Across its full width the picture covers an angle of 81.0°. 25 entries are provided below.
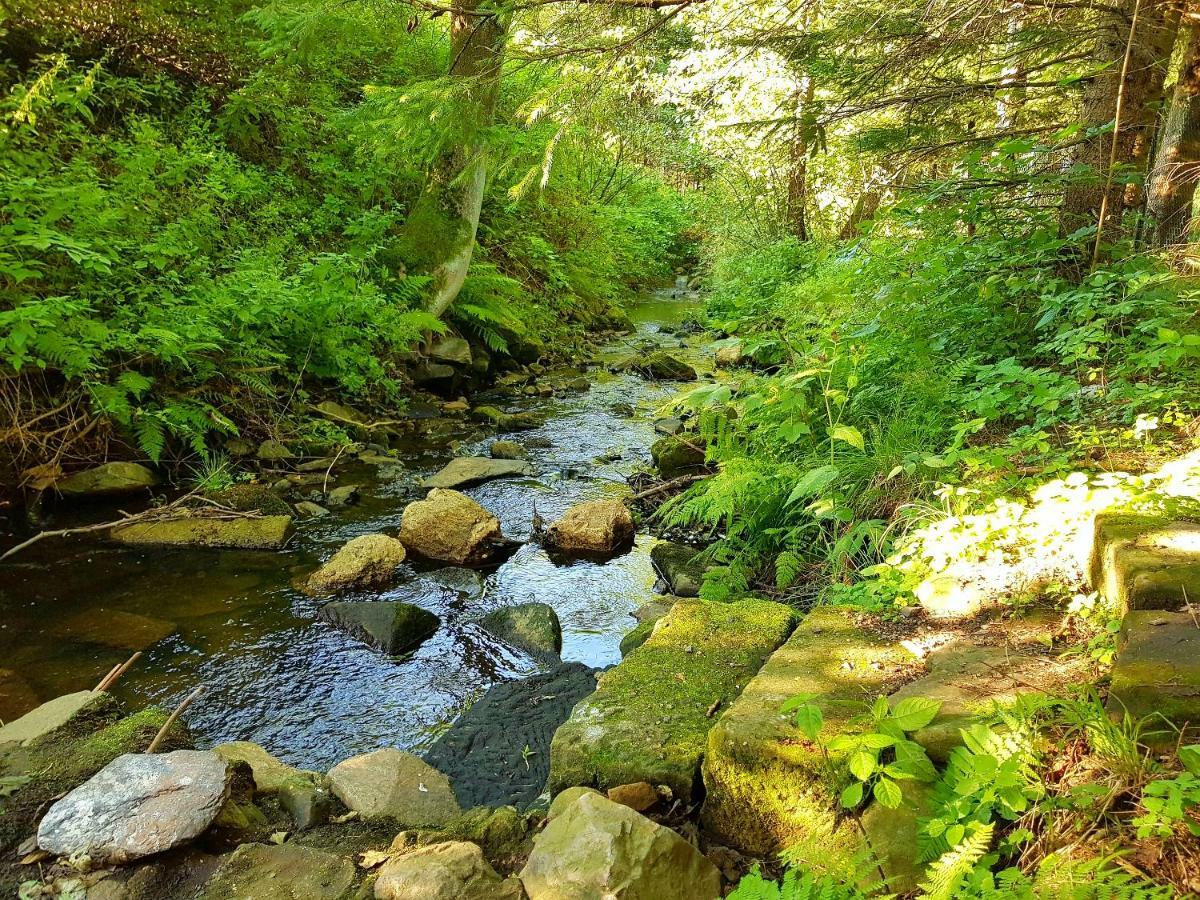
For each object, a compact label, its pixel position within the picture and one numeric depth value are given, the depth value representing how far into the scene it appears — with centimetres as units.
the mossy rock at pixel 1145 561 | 218
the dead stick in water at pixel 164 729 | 281
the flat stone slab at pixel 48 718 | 290
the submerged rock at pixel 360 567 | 509
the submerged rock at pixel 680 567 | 508
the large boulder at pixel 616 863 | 196
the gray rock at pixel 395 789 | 274
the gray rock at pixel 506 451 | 789
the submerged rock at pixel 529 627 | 451
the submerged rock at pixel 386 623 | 446
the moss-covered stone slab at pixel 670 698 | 256
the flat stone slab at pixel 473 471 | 706
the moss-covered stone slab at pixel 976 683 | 201
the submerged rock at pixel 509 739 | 318
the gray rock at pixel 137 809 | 229
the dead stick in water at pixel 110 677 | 322
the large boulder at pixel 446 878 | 206
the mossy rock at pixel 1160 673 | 176
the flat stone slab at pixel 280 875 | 218
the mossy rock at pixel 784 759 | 210
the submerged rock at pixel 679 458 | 709
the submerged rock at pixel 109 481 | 590
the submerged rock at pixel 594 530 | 584
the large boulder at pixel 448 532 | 570
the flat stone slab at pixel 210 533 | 559
